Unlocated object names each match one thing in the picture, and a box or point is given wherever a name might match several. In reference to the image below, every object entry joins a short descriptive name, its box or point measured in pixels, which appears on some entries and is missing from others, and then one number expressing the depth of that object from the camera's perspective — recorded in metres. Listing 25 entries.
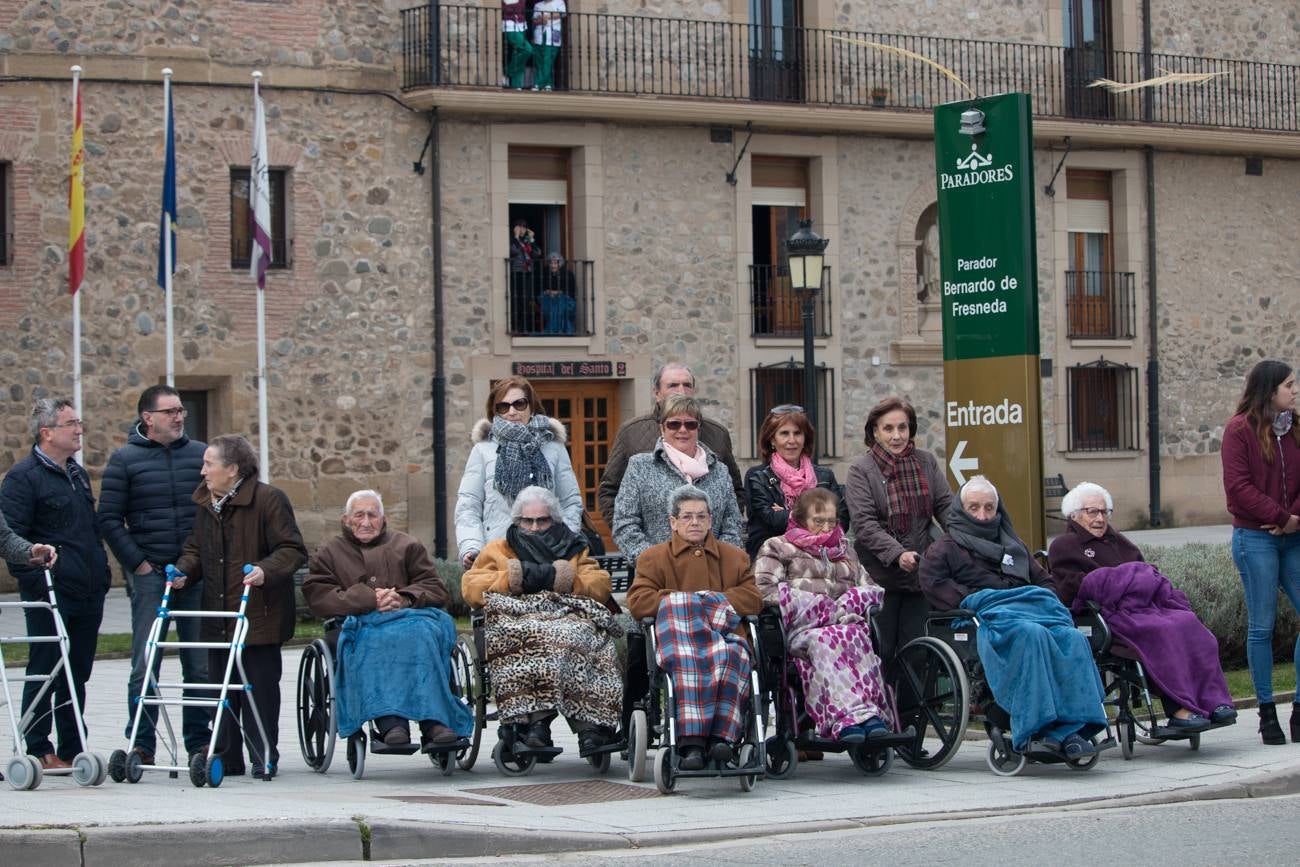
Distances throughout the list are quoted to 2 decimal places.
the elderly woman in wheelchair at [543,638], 10.24
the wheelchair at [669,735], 9.74
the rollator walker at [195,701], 9.95
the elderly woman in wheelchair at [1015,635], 10.08
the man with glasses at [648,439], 11.25
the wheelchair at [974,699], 10.17
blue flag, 22.89
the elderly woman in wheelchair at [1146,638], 10.61
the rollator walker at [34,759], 9.73
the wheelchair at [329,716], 10.32
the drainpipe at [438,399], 26.11
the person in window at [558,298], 27.02
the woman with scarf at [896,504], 11.26
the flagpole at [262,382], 22.98
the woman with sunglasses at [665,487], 10.78
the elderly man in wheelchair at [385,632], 10.19
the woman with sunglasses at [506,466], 11.19
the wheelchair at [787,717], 10.31
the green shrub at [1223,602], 14.01
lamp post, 20.00
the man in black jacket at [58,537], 10.47
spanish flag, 22.39
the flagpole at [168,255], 23.12
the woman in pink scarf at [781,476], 11.14
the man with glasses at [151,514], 10.59
